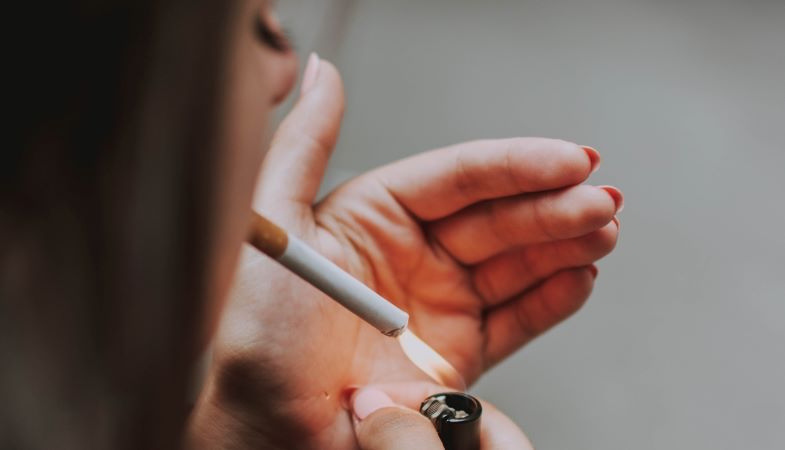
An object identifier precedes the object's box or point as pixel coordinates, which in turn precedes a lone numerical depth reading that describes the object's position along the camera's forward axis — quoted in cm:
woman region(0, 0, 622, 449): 24
